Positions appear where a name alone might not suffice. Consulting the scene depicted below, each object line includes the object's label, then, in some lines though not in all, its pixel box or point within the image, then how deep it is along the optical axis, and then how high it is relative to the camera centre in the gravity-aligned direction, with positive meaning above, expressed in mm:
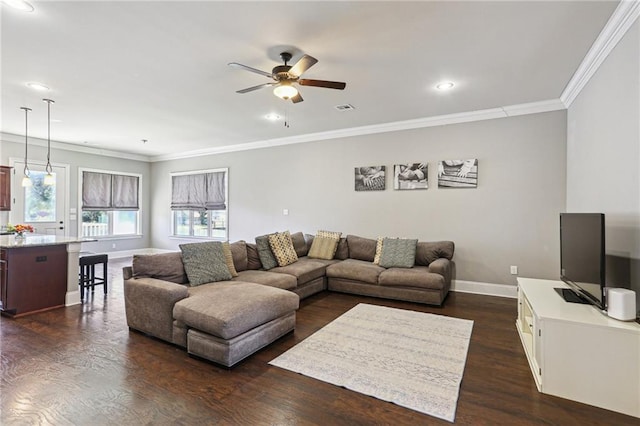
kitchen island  3727 -798
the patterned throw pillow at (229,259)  3900 -576
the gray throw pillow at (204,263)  3510 -587
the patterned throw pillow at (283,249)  4691 -542
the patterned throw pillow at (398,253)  4766 -601
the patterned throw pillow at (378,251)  5125 -608
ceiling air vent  4523 +1606
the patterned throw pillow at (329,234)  5625 -363
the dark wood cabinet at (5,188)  6105 +464
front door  6340 +223
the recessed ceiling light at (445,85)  3697 +1588
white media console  1975 -943
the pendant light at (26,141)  4815 +1459
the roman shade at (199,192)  7617 +556
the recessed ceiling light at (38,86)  3758 +1552
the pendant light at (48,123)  4355 +1553
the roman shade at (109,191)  7531 +539
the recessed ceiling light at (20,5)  2254 +1534
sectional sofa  2627 -823
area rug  2182 -1244
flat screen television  2279 -319
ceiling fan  2887 +1304
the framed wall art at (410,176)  5184 +675
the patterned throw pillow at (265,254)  4516 -591
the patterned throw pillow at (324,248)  5496 -606
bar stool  4625 -909
